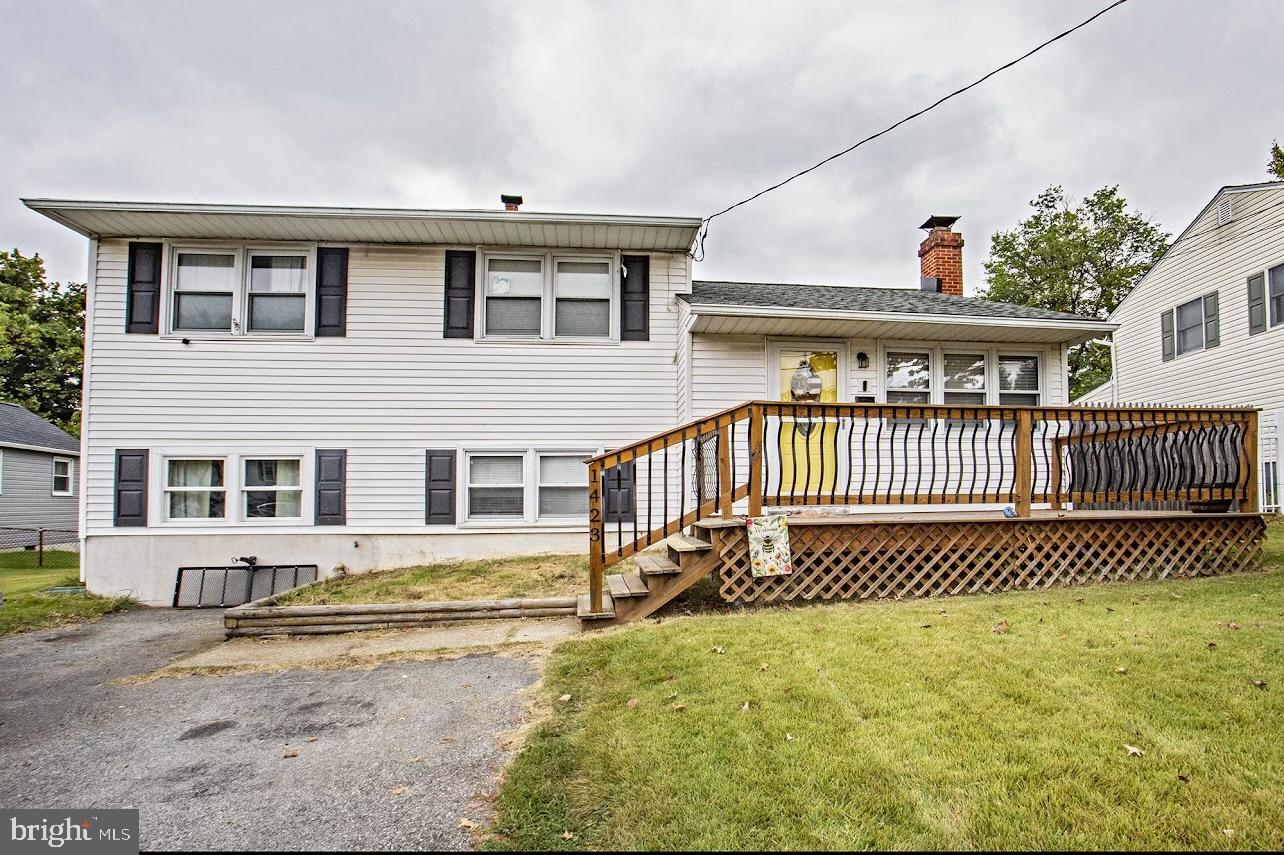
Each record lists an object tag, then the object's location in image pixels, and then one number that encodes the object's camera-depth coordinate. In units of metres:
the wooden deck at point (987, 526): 5.30
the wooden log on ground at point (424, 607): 5.77
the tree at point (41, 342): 24.45
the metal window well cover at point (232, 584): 8.30
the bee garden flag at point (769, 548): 5.17
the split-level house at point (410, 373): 8.49
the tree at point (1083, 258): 24.11
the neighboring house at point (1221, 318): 11.74
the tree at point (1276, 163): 20.73
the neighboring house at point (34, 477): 15.95
